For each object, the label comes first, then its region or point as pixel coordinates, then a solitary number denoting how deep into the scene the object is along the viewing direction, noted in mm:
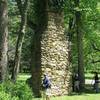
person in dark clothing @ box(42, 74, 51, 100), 17299
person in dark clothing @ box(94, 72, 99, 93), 24466
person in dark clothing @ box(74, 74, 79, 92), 25104
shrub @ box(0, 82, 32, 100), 11141
